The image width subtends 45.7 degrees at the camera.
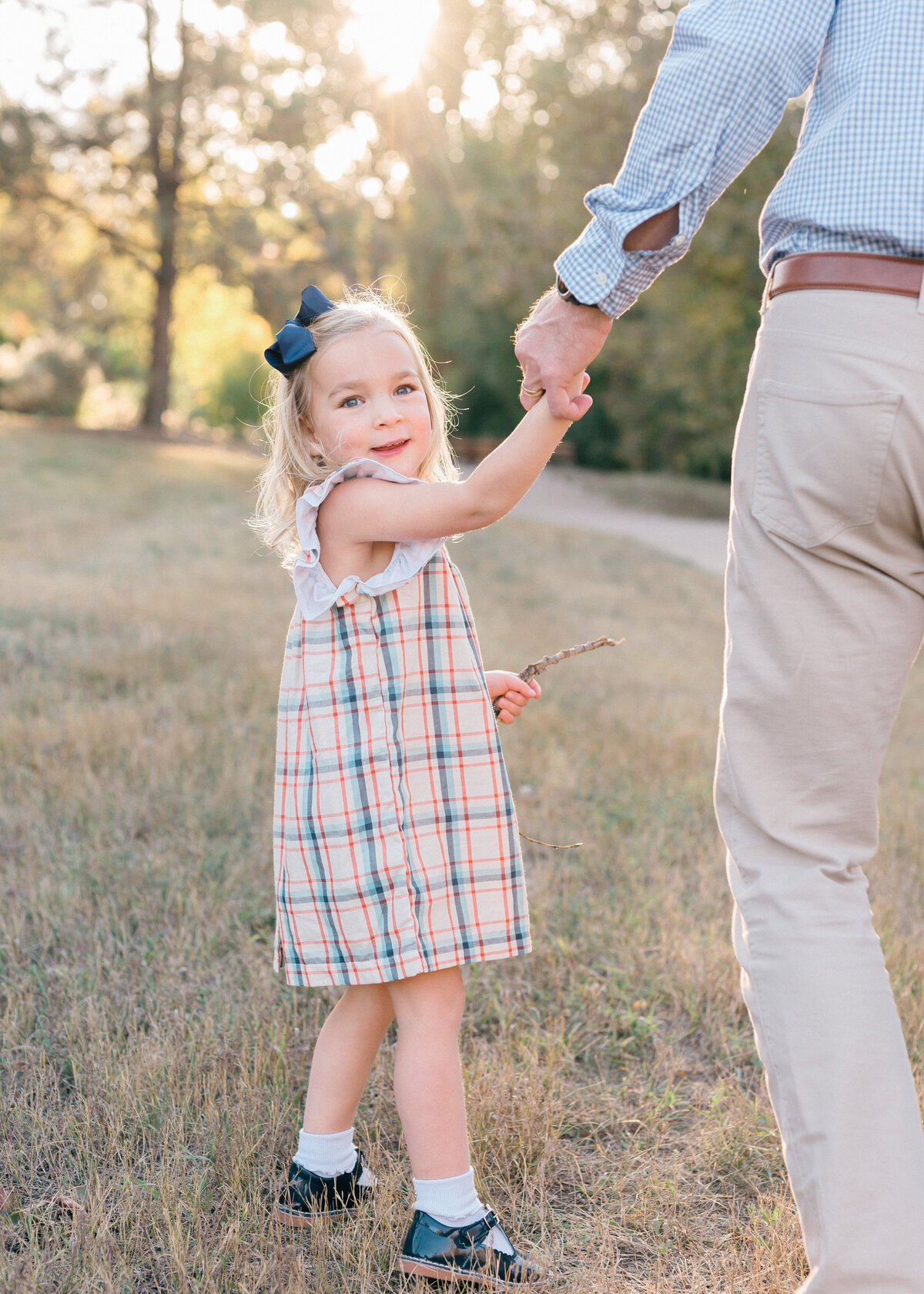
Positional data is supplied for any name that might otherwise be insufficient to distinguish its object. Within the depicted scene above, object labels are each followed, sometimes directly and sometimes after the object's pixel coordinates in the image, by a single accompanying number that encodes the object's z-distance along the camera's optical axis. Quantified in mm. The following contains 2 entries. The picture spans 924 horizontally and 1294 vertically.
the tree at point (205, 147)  20531
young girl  1907
